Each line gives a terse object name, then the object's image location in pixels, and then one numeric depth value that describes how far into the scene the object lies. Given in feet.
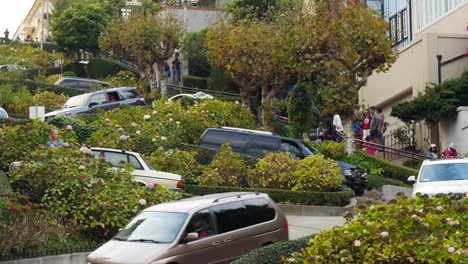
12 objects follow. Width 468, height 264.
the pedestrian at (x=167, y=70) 174.29
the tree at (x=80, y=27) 209.15
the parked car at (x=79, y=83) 159.02
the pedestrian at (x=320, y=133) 115.85
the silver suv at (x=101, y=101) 122.52
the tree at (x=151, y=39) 144.36
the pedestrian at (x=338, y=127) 117.29
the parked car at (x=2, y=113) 107.69
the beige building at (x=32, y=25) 413.20
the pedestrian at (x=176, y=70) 174.17
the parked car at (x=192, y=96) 133.98
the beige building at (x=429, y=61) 117.91
